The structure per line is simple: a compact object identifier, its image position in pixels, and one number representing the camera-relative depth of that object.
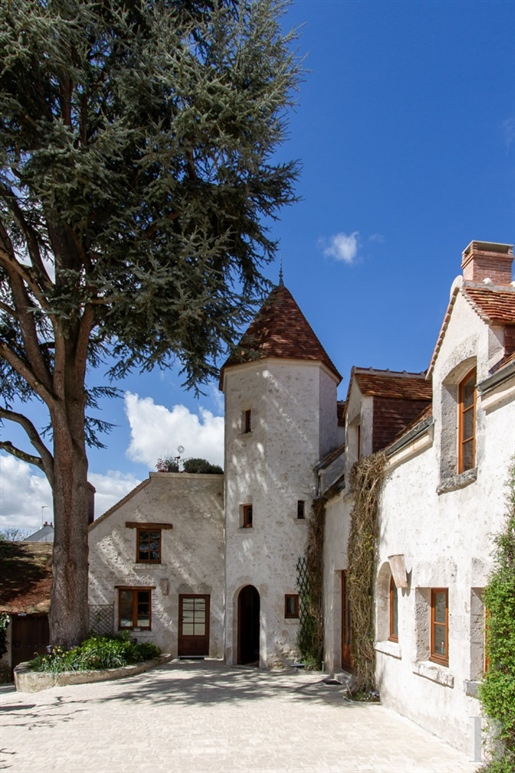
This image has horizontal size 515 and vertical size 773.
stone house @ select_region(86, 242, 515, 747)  8.46
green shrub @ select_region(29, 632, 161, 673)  15.73
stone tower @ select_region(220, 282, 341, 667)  18.05
